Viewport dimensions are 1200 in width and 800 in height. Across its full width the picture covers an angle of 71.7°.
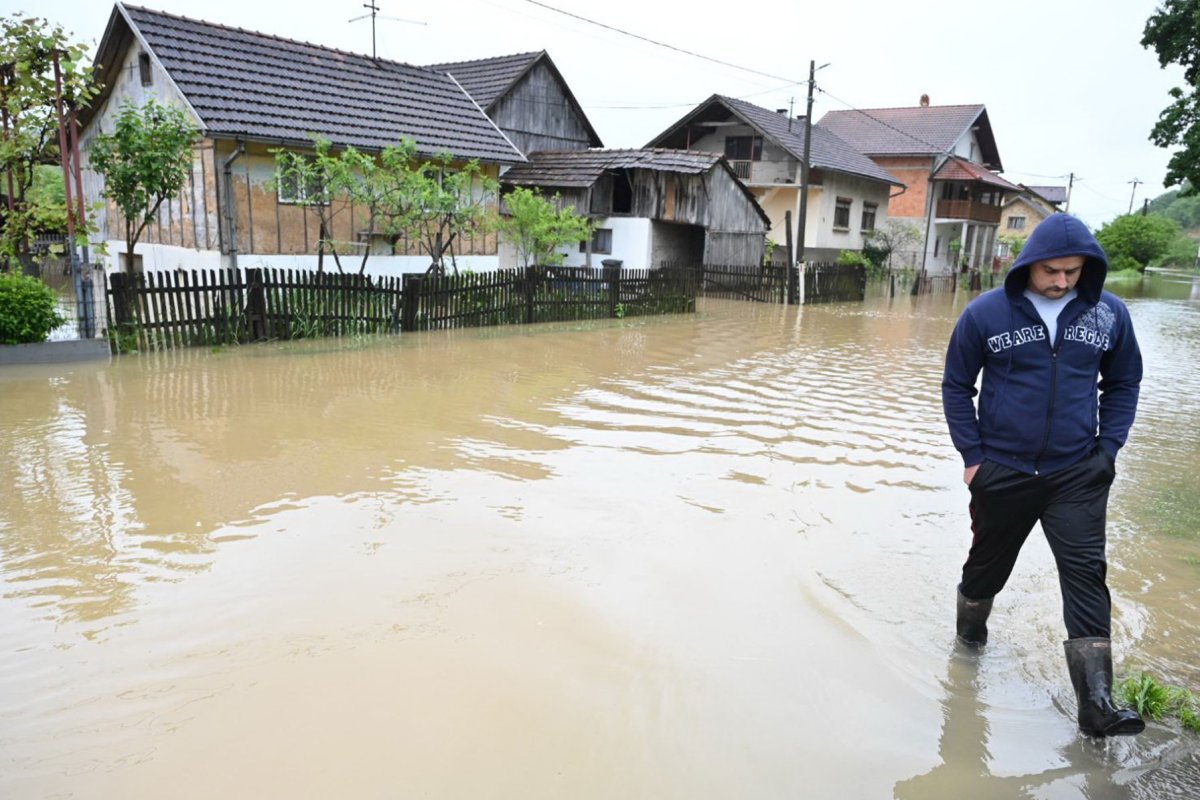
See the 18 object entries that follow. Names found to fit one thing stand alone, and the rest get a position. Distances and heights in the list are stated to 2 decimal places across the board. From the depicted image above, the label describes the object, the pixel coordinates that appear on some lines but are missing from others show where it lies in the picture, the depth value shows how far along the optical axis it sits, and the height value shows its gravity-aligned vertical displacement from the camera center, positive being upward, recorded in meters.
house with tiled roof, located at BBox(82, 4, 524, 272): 15.77 +2.63
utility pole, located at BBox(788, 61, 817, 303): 24.77 +2.65
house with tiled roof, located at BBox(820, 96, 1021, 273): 40.75 +5.02
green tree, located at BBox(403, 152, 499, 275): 15.43 +0.92
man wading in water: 3.33 -0.54
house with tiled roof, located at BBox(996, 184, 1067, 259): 61.12 +4.43
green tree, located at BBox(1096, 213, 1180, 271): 63.38 +2.86
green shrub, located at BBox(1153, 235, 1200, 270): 83.57 +2.36
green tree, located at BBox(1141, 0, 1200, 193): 18.30 +4.34
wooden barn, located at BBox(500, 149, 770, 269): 24.16 +1.73
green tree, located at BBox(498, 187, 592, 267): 19.27 +0.71
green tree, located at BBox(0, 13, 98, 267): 10.94 +1.82
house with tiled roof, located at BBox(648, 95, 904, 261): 31.97 +3.84
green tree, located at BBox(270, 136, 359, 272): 14.18 +1.21
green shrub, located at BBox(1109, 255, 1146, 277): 61.84 +0.84
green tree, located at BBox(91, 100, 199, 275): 11.83 +1.23
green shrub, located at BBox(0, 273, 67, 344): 10.20 -0.89
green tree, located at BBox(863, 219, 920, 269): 36.68 +1.30
